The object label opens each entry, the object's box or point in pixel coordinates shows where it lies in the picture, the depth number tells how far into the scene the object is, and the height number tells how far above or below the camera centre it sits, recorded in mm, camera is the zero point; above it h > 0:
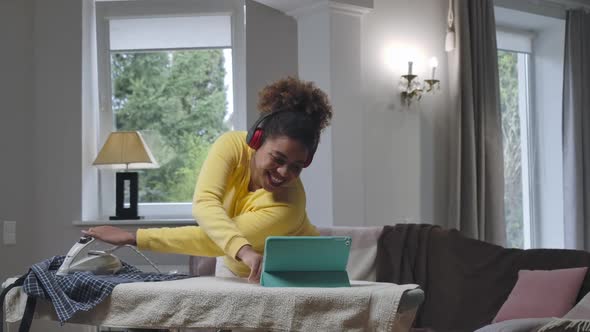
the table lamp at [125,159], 4336 +78
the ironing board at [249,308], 1469 -265
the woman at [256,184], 1796 -29
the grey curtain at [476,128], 5031 +261
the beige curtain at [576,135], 5938 +242
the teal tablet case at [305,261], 1590 -191
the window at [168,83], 4707 +557
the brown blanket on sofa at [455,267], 3664 -484
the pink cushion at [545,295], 3402 -570
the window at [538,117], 6195 +407
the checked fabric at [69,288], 1588 -238
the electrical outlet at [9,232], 4090 -305
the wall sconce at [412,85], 4828 +526
